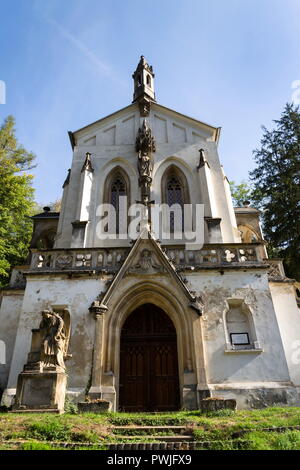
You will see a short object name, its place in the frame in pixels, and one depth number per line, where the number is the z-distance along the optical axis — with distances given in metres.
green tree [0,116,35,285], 18.27
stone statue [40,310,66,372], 9.52
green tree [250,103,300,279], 18.28
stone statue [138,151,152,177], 16.59
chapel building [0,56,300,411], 10.63
